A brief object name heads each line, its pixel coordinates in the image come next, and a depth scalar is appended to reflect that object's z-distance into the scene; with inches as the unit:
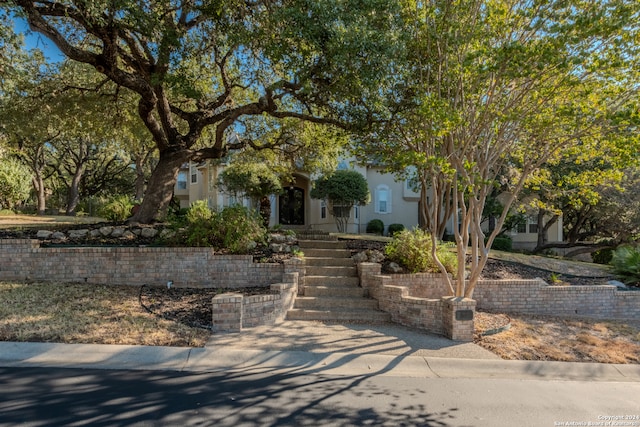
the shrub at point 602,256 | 762.2
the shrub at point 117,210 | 455.2
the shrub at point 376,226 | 797.9
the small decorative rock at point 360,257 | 362.1
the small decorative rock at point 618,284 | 369.7
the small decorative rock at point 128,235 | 363.6
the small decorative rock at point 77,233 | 358.6
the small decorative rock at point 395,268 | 336.2
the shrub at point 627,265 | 384.2
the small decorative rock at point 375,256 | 360.3
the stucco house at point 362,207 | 827.4
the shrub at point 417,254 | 334.3
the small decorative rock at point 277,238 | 387.3
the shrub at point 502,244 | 720.3
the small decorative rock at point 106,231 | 367.6
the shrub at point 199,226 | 335.3
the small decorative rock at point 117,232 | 366.9
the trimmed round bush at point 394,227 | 794.8
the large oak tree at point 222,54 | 268.5
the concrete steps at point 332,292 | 275.0
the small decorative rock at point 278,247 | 362.3
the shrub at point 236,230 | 337.4
